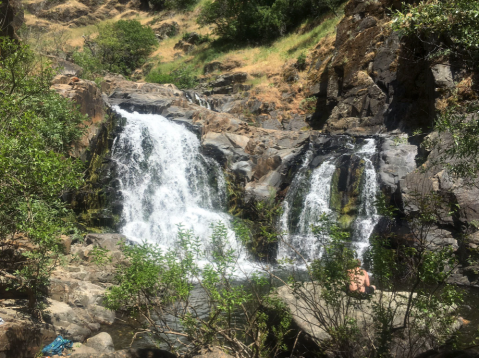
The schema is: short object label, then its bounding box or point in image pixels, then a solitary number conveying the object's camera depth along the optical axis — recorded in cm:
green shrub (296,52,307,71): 2794
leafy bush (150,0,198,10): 4841
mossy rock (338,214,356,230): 1481
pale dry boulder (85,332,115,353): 708
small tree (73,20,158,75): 3650
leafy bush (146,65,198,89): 3111
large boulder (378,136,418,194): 1437
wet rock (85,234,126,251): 1265
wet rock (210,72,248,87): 2873
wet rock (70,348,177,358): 632
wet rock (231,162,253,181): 1720
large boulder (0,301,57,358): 604
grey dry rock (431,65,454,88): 1528
